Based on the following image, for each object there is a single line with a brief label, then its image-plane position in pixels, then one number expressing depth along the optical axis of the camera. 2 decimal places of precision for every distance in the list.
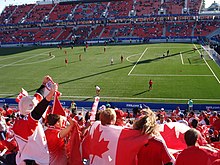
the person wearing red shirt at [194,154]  3.38
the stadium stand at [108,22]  69.69
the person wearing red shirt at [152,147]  3.72
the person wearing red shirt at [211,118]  12.46
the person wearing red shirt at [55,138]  4.44
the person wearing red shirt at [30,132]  4.20
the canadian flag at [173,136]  4.41
